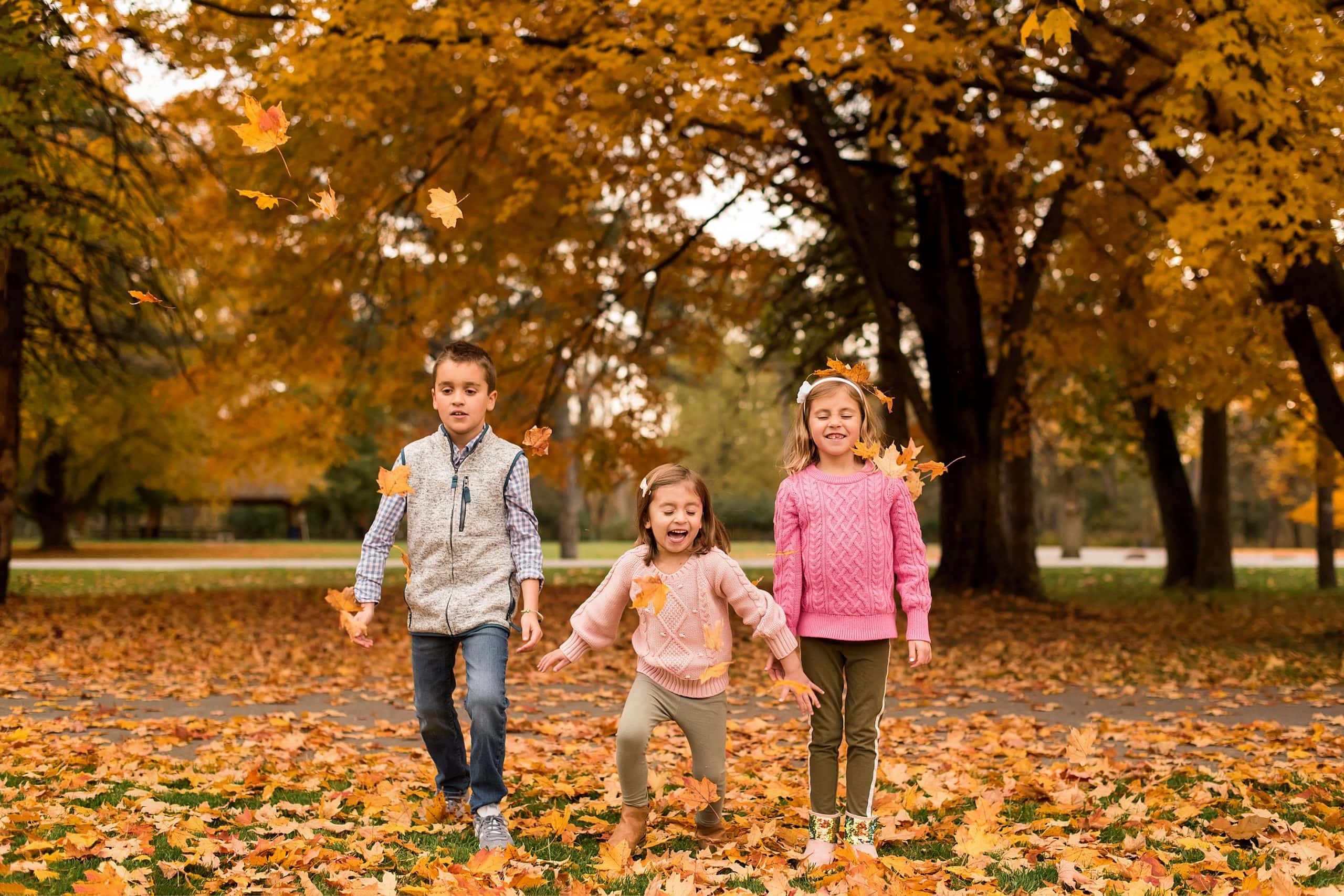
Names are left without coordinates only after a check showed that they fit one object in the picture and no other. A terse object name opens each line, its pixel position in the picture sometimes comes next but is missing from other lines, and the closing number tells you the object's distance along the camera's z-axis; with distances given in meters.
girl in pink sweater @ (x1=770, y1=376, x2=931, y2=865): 4.03
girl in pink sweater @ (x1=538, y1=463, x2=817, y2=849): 4.01
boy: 4.21
